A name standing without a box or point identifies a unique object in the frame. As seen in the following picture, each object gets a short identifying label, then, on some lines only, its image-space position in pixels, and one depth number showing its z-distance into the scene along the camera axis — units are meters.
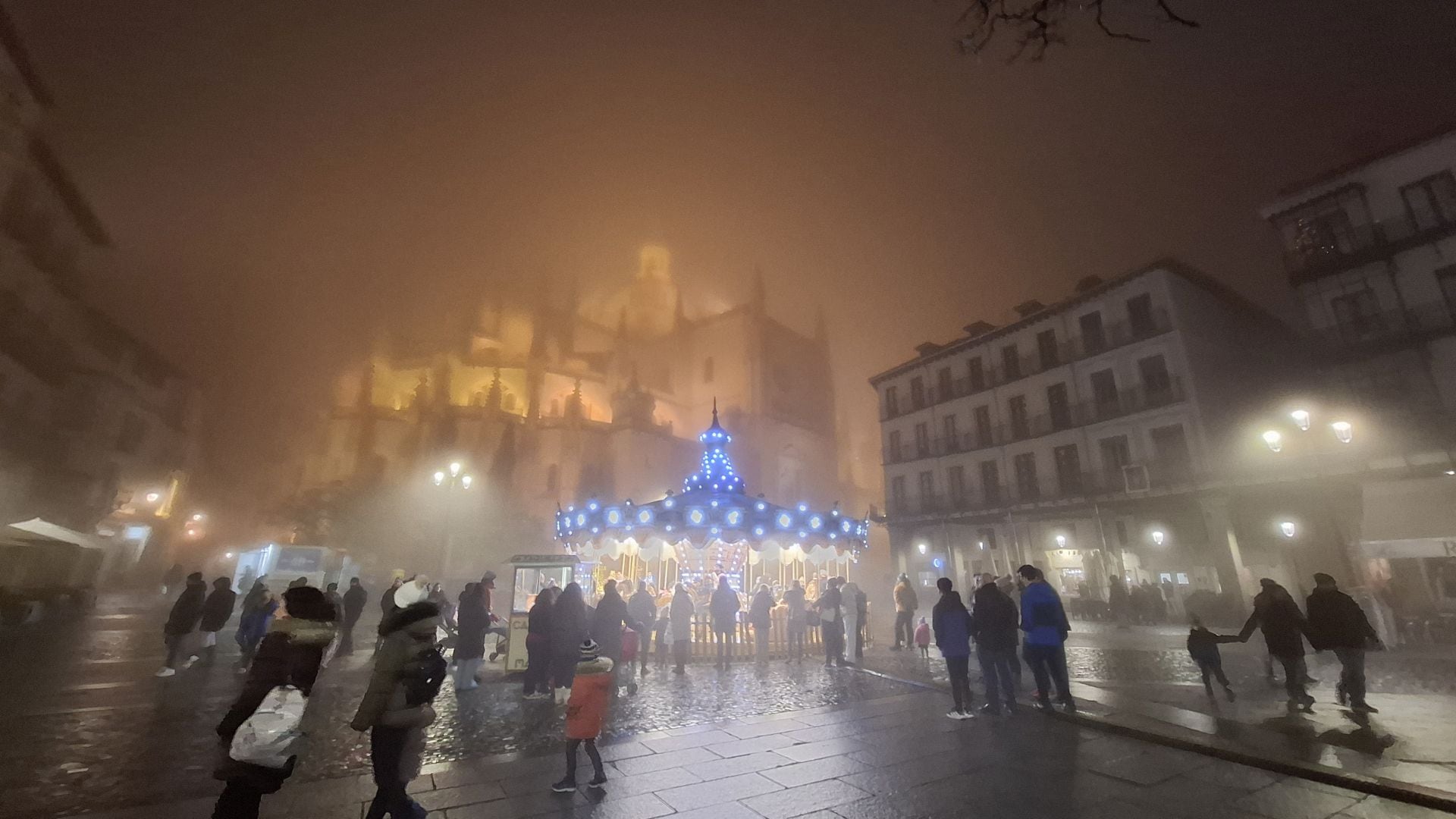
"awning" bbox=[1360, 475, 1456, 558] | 14.03
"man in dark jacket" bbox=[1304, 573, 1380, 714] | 6.80
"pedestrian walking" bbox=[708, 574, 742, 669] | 11.84
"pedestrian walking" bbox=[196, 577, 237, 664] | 10.81
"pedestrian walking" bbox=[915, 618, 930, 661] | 12.34
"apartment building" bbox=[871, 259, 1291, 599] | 20.61
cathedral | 41.09
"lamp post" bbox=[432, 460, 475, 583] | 26.80
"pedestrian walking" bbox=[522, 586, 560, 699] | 8.66
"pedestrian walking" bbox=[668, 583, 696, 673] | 11.37
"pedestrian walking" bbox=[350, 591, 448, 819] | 3.44
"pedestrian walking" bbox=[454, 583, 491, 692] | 9.16
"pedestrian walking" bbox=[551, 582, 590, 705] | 8.41
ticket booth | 12.17
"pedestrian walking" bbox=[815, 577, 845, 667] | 11.49
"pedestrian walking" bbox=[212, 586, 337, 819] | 2.87
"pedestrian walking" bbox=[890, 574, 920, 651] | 13.41
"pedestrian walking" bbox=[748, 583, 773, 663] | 12.70
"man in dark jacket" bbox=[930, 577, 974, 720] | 7.28
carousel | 13.84
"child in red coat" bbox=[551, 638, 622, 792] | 4.71
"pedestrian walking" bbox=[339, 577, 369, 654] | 12.43
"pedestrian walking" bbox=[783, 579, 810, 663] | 12.73
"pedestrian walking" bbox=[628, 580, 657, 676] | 11.77
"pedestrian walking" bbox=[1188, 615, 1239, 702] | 7.94
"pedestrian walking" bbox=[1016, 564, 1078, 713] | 7.21
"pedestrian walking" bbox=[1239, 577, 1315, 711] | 7.27
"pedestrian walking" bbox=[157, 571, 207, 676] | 9.91
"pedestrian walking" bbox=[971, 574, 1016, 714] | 7.21
